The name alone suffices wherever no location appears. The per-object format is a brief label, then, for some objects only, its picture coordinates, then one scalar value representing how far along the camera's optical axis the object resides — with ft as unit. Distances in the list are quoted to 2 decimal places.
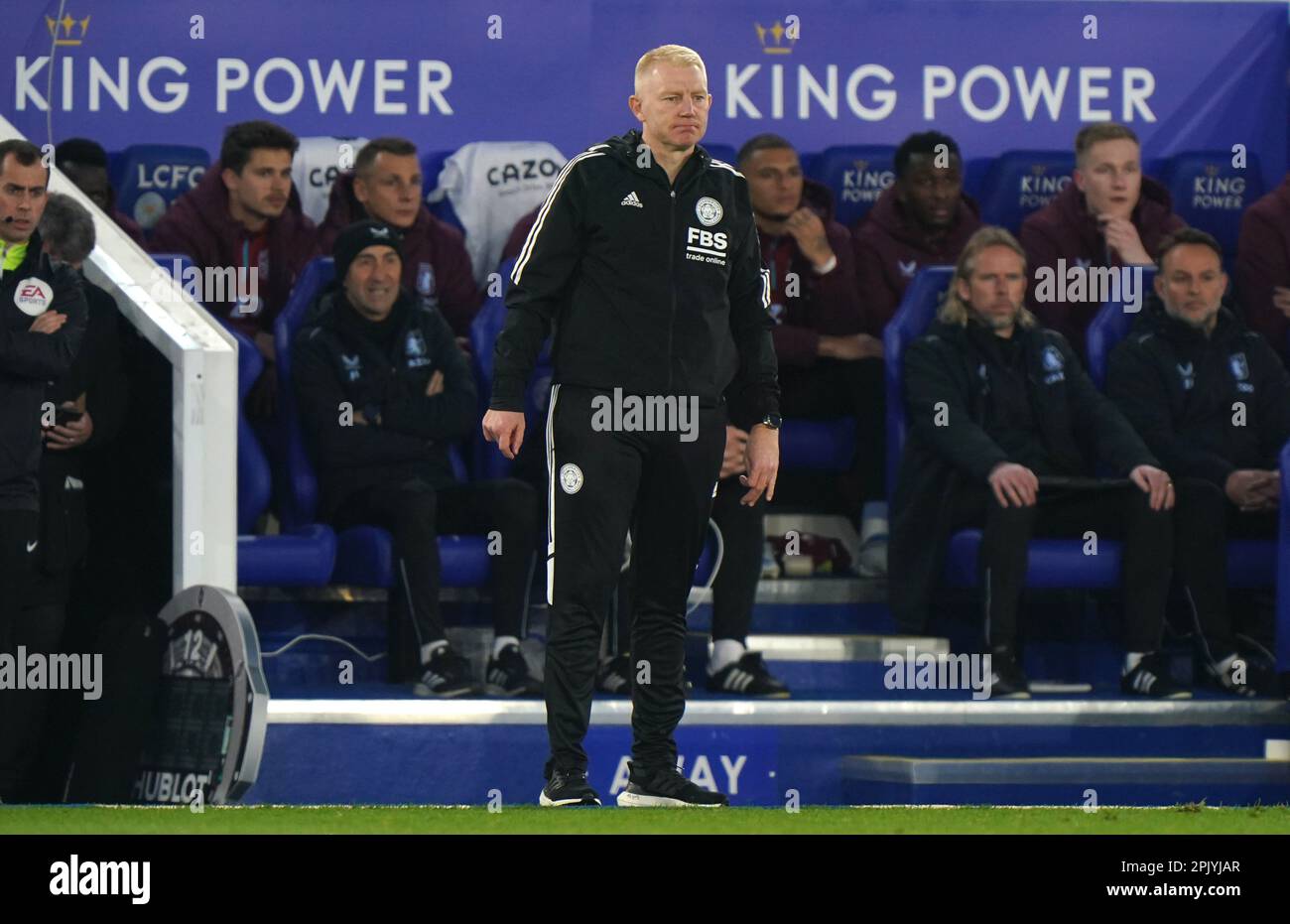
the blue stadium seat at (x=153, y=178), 49.88
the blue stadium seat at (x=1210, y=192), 52.95
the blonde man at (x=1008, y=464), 42.63
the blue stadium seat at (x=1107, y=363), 44.96
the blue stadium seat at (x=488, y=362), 45.19
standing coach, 28.50
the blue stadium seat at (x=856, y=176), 51.83
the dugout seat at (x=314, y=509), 42.06
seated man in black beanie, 41.88
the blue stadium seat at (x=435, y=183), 51.03
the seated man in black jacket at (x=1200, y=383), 45.80
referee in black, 35.01
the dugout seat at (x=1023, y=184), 52.06
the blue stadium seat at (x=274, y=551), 41.96
